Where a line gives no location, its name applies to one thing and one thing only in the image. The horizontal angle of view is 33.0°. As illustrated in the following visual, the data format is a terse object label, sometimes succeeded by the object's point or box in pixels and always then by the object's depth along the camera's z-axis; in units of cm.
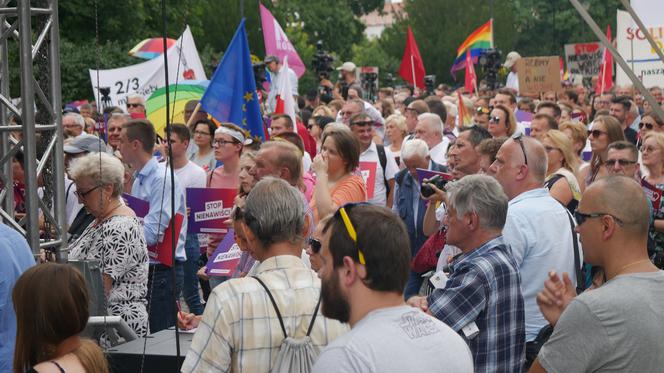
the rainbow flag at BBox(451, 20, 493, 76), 2525
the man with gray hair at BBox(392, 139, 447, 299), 856
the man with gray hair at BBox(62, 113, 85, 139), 1187
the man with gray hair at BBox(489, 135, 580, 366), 531
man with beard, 299
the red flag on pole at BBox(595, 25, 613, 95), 2074
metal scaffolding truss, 580
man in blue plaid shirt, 443
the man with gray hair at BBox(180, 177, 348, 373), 367
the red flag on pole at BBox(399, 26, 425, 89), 2219
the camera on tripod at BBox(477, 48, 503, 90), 2102
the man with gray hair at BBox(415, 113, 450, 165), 1023
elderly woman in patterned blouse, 610
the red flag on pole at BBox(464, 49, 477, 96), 2166
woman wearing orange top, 708
